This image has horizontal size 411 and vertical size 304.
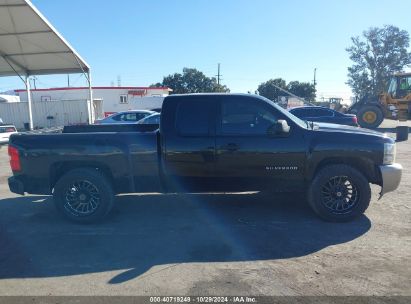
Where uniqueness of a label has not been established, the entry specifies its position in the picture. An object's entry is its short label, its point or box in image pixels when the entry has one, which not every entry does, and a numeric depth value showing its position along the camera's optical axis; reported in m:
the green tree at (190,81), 77.69
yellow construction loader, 21.56
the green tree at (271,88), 75.81
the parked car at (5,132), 14.48
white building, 36.31
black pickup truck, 5.35
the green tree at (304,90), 79.12
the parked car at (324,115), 15.20
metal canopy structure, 13.70
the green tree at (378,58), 61.09
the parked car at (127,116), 16.50
